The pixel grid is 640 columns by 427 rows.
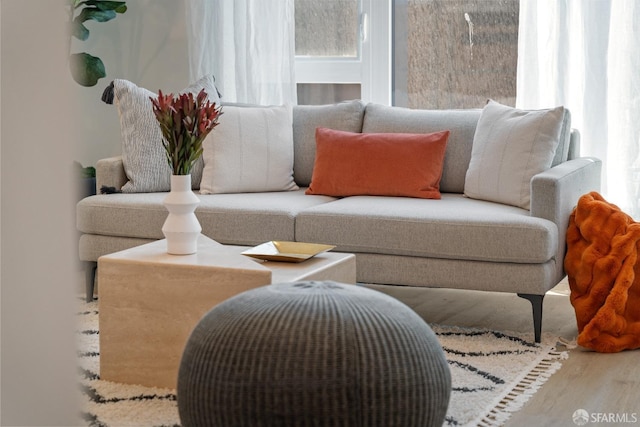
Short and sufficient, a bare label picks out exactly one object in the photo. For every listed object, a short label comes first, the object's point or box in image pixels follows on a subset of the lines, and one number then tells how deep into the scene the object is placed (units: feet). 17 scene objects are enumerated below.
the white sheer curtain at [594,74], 13.34
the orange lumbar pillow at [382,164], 12.59
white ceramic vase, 8.98
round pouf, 5.62
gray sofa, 10.69
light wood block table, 8.41
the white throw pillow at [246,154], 13.25
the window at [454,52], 14.83
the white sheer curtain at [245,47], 16.01
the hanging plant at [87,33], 15.07
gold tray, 8.84
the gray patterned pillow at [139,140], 13.21
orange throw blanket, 10.19
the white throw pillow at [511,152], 11.71
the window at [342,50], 15.88
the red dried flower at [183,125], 8.85
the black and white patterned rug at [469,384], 8.10
